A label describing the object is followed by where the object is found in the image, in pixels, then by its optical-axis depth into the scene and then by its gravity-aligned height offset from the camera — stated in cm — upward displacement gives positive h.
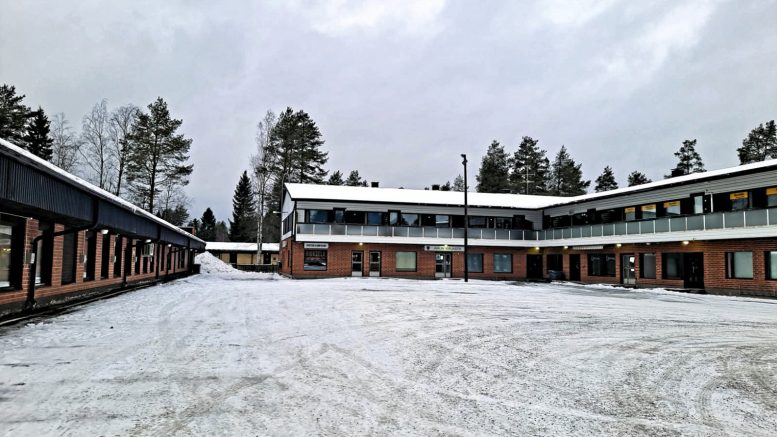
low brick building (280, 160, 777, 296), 2631 +161
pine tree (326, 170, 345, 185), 8906 +1378
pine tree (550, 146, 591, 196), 8062 +1305
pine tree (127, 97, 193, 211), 4825 +1021
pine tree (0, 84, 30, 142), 4370 +1235
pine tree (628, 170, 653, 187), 7947 +1268
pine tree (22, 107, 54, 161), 4744 +1155
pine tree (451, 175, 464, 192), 10078 +1481
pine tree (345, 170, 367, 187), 9006 +1377
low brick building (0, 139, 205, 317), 1018 +60
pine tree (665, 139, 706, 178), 7112 +1446
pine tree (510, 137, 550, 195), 8019 +1417
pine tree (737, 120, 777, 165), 6106 +1417
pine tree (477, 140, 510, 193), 8181 +1435
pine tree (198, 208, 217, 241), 10156 +652
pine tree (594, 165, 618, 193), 8469 +1289
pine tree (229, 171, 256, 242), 9019 +817
